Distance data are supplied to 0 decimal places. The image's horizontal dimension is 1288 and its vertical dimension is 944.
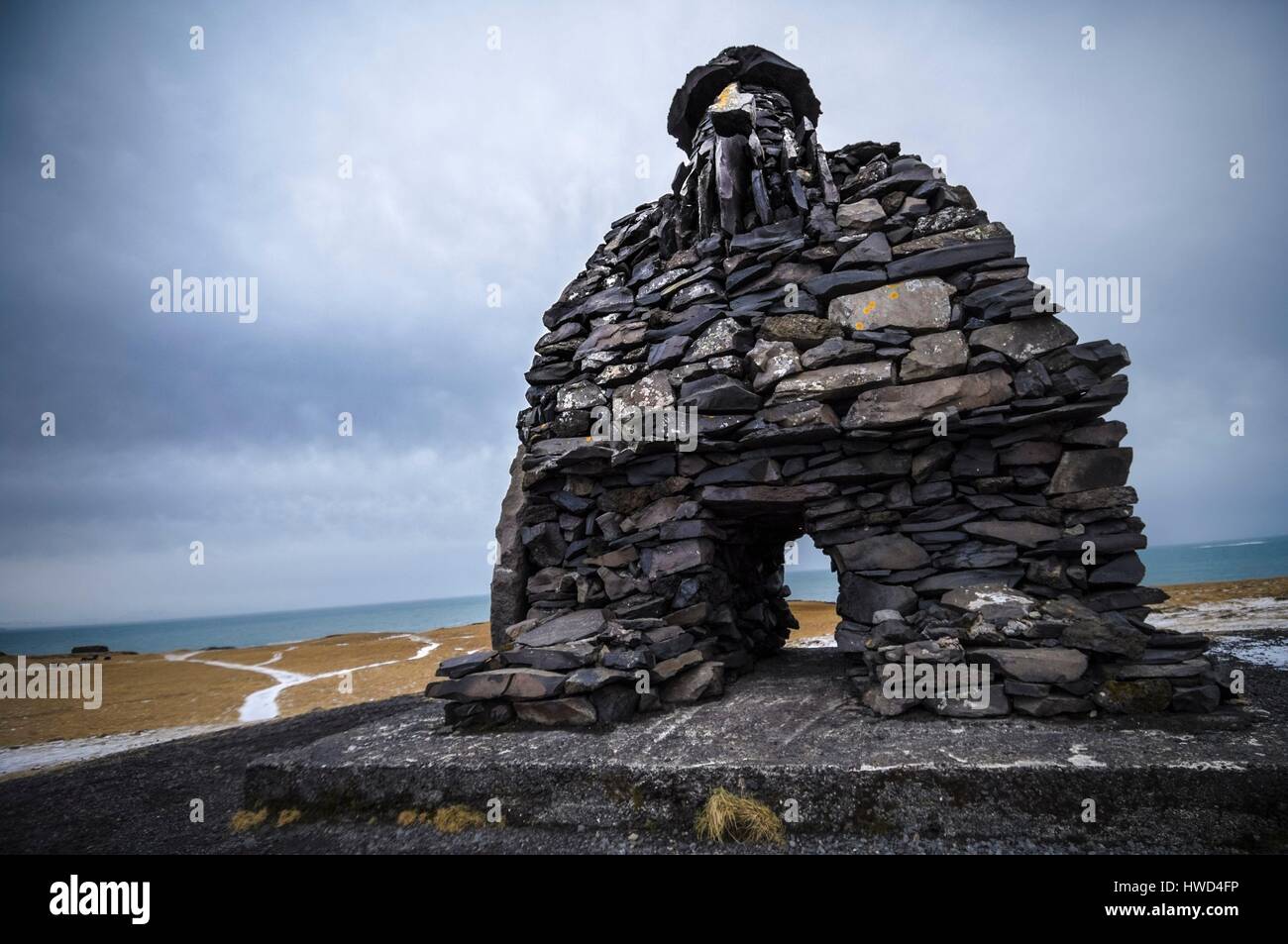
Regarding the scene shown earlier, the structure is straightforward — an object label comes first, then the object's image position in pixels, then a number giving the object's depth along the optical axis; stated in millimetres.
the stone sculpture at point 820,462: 4953
